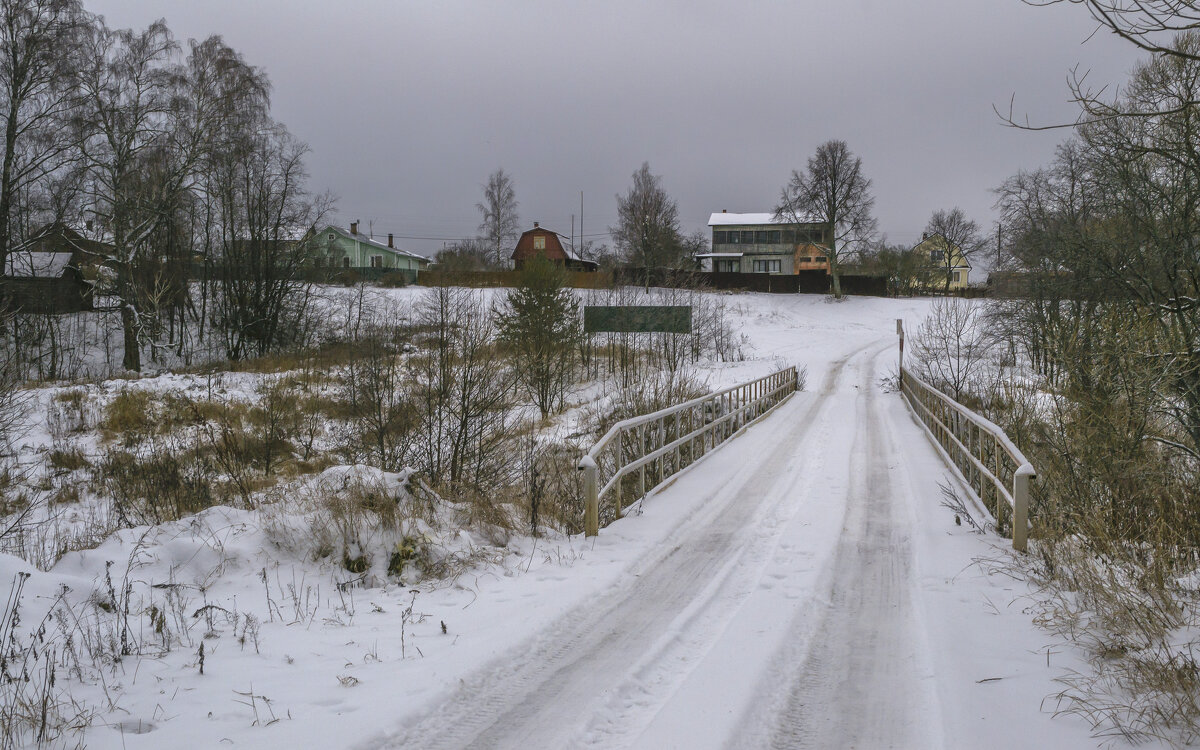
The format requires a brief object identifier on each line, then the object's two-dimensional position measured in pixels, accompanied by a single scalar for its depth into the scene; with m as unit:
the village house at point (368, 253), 66.44
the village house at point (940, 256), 76.56
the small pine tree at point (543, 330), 24.23
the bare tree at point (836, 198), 60.88
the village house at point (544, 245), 78.50
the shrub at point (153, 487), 9.23
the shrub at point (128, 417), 18.11
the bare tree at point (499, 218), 71.12
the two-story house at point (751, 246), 80.12
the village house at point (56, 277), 24.72
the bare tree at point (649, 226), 67.38
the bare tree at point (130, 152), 26.86
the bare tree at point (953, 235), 79.00
